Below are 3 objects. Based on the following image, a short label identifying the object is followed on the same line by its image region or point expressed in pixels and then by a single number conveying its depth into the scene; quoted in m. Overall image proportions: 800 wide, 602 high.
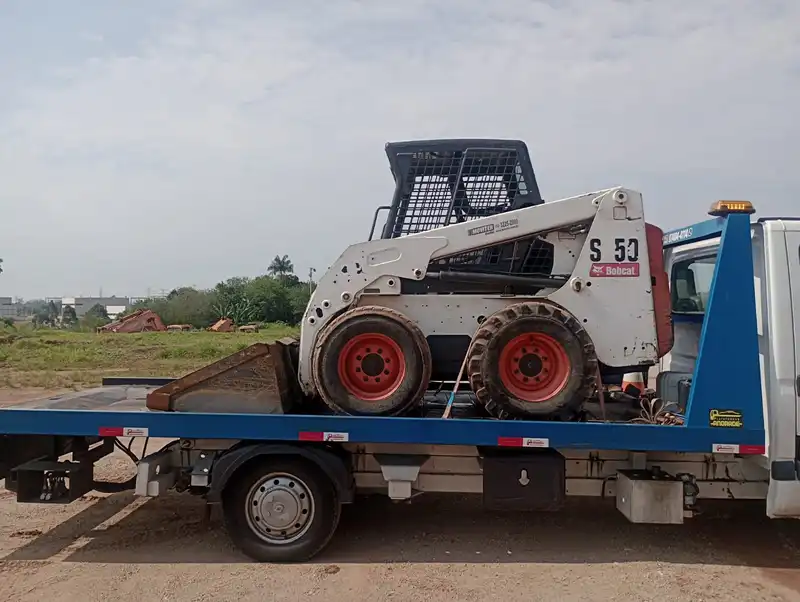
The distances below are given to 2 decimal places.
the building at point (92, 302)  154.12
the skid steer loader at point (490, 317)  5.31
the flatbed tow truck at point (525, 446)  5.04
